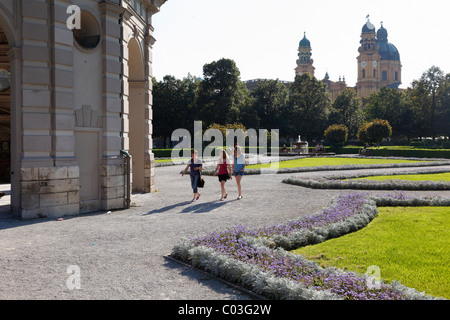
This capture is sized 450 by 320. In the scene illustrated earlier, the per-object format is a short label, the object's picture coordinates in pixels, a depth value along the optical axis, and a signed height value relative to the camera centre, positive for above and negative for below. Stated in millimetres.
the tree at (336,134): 54562 +2484
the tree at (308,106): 69562 +8456
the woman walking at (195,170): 13734 -717
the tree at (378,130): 50625 +2859
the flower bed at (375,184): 16812 -1521
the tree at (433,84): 67312 +12283
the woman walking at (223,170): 13961 -730
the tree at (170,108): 63188 +7269
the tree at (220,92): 59281 +9533
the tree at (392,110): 74000 +8430
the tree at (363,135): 52500 +2264
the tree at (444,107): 66688 +7896
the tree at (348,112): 72000 +7629
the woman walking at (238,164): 14211 -508
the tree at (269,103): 68188 +8797
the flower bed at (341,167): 24609 -1188
